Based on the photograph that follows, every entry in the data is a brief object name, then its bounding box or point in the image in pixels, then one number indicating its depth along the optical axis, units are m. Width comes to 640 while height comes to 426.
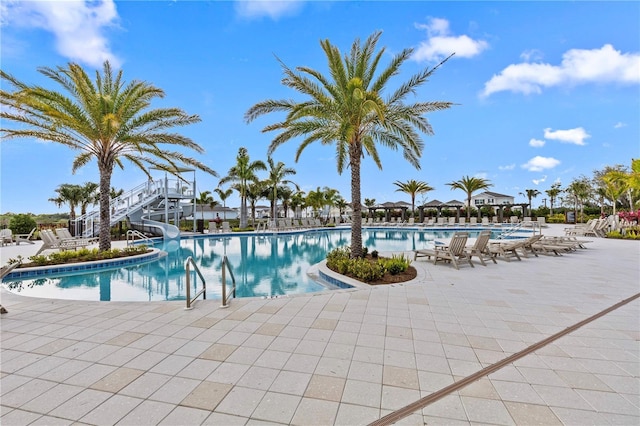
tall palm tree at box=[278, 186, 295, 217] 35.91
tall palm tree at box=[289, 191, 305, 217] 40.28
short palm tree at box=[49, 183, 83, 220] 28.16
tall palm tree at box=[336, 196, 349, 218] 45.39
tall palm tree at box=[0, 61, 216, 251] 9.29
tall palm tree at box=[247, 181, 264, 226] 28.68
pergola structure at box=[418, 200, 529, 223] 34.45
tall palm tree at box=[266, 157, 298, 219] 28.05
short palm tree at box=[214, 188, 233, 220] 39.56
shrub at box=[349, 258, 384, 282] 6.74
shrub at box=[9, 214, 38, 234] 19.44
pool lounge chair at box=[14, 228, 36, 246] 16.12
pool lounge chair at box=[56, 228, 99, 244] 13.15
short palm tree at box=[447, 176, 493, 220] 33.34
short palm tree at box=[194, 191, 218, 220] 42.91
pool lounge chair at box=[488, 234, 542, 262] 9.84
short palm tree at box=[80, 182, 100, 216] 28.98
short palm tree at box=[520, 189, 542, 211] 43.25
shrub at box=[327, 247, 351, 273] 8.34
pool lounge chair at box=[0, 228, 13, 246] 15.55
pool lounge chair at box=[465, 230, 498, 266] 8.88
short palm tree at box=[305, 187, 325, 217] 38.75
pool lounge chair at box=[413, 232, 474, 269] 8.58
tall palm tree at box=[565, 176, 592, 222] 38.38
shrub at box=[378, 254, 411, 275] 7.11
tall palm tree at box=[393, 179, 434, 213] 35.97
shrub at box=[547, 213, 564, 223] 36.75
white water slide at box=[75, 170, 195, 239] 17.56
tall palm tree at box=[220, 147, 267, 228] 26.42
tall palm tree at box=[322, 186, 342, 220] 40.31
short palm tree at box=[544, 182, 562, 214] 44.44
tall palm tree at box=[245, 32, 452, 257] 8.60
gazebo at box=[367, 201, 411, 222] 37.22
